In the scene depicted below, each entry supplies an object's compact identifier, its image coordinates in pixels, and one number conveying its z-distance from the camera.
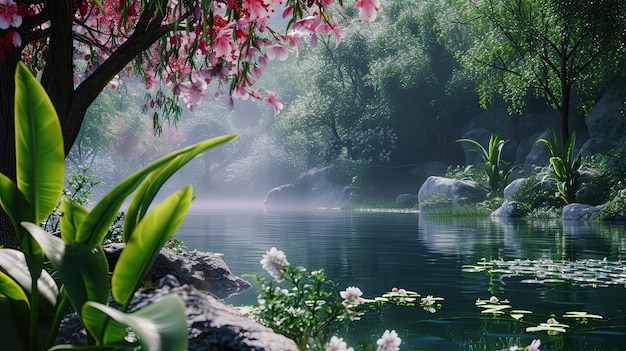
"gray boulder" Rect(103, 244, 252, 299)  6.52
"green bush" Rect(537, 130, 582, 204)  19.92
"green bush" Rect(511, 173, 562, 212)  21.14
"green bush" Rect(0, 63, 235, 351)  2.50
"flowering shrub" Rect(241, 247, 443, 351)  3.61
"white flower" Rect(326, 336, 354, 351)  3.25
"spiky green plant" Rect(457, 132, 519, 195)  25.09
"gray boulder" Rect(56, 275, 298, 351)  2.64
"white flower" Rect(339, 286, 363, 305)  3.81
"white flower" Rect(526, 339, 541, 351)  3.50
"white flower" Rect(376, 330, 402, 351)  3.40
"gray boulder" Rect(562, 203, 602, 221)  18.64
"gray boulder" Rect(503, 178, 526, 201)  22.22
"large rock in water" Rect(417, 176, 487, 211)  25.55
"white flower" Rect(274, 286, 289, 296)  3.73
